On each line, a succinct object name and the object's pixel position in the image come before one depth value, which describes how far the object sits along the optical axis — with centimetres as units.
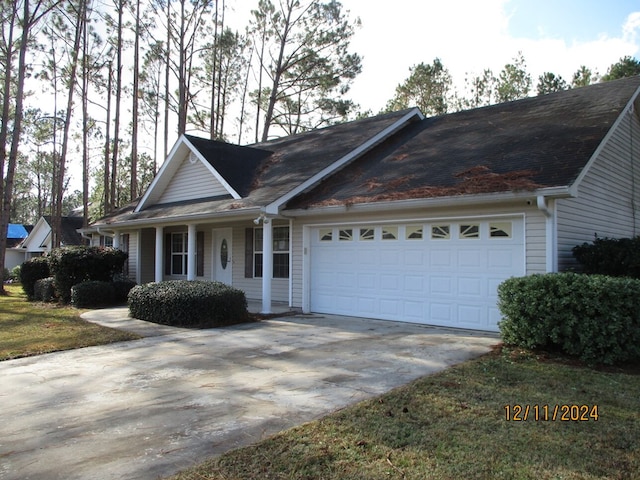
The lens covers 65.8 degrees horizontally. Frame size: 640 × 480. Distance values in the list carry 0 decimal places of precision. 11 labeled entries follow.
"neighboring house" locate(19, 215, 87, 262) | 3572
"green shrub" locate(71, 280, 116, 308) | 1402
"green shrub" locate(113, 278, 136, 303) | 1497
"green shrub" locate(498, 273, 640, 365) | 652
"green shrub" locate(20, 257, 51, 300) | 1728
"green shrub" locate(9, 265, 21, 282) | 3125
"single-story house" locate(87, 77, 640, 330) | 901
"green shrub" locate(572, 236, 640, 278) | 824
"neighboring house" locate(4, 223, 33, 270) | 4625
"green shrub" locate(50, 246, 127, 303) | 1494
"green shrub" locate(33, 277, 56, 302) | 1576
